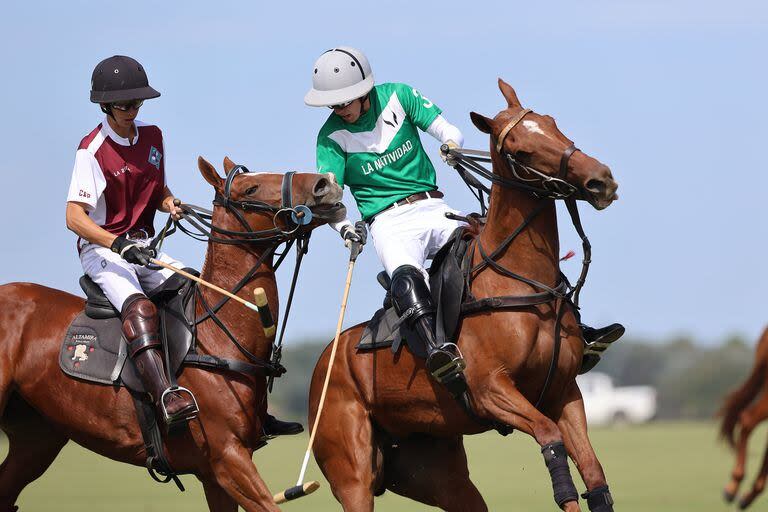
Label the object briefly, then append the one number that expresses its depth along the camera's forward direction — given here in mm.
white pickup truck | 139750
